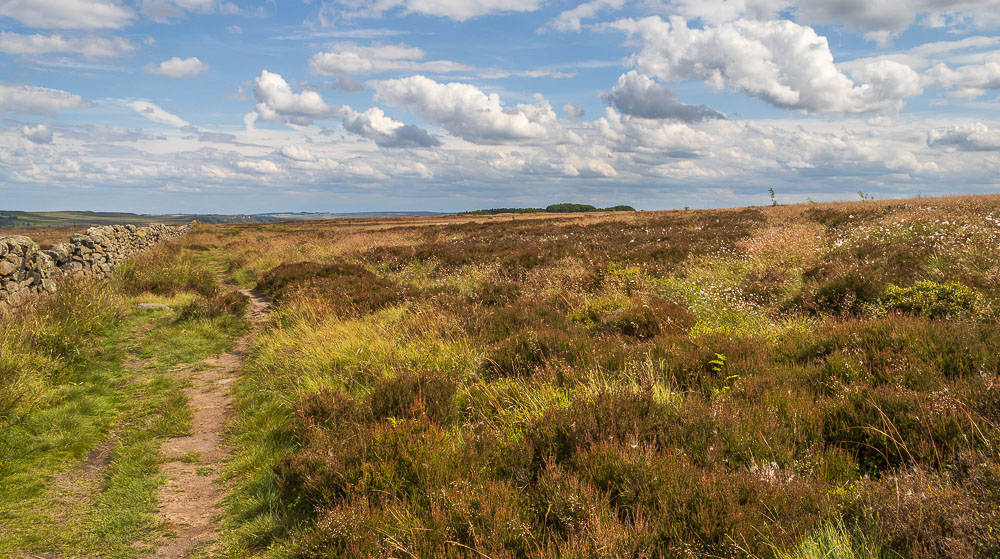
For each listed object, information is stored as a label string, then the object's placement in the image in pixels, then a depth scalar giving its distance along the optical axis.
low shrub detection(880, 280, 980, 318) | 6.84
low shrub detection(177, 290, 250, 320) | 12.95
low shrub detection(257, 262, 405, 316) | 11.91
